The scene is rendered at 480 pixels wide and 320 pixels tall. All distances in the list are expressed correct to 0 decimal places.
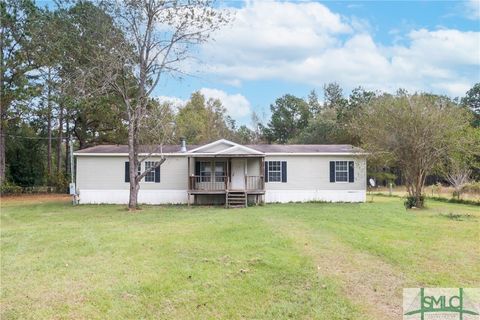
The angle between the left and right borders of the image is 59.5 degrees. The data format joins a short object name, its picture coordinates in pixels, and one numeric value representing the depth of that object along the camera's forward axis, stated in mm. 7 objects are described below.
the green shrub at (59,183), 30688
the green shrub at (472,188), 22655
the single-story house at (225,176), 21031
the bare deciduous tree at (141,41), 17781
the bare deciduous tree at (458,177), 23500
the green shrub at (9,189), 27812
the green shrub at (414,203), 18234
